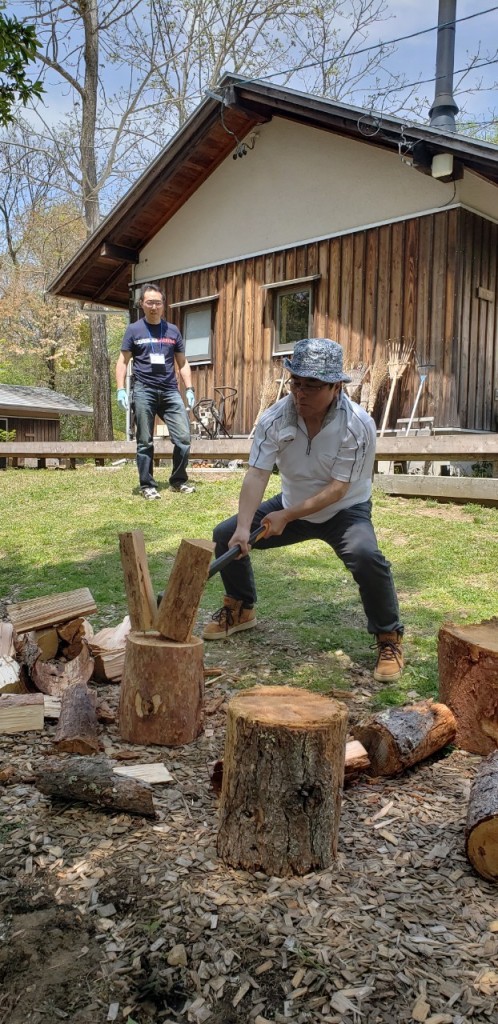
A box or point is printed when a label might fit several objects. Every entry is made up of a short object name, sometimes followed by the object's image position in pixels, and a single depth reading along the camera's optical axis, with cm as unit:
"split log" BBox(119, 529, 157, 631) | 304
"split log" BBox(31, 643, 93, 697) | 330
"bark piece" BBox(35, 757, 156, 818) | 224
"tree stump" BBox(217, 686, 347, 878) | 201
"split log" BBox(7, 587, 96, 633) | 340
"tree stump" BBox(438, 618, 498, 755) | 268
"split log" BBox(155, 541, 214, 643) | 281
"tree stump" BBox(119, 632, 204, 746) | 275
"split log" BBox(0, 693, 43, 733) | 288
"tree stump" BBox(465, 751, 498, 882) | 194
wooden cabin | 959
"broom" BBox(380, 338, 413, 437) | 1005
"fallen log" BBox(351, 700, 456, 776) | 254
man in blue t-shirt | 806
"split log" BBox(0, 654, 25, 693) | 318
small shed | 2662
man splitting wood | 343
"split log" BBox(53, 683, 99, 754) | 266
